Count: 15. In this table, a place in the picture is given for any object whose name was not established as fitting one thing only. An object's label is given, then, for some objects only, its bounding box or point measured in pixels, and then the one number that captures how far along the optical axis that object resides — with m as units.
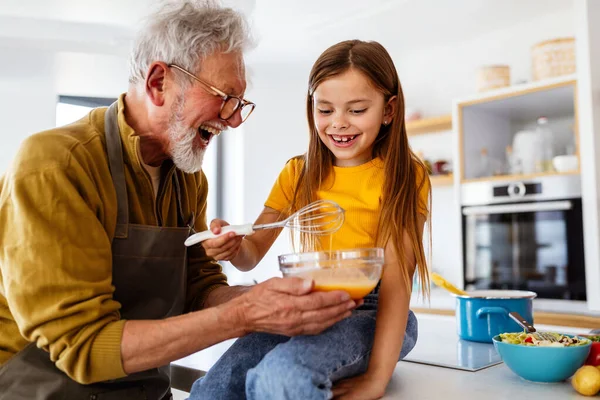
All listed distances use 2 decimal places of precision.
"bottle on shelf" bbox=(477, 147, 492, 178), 3.42
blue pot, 1.35
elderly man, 1.03
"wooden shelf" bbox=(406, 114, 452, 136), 3.69
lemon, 0.94
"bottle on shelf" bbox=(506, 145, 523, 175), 3.22
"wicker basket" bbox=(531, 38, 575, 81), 2.98
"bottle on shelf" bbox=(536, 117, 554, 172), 3.14
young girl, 0.99
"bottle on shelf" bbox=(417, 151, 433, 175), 3.85
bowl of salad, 1.02
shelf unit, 3.11
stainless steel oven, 2.88
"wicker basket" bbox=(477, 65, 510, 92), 3.29
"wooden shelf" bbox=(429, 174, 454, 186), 3.66
